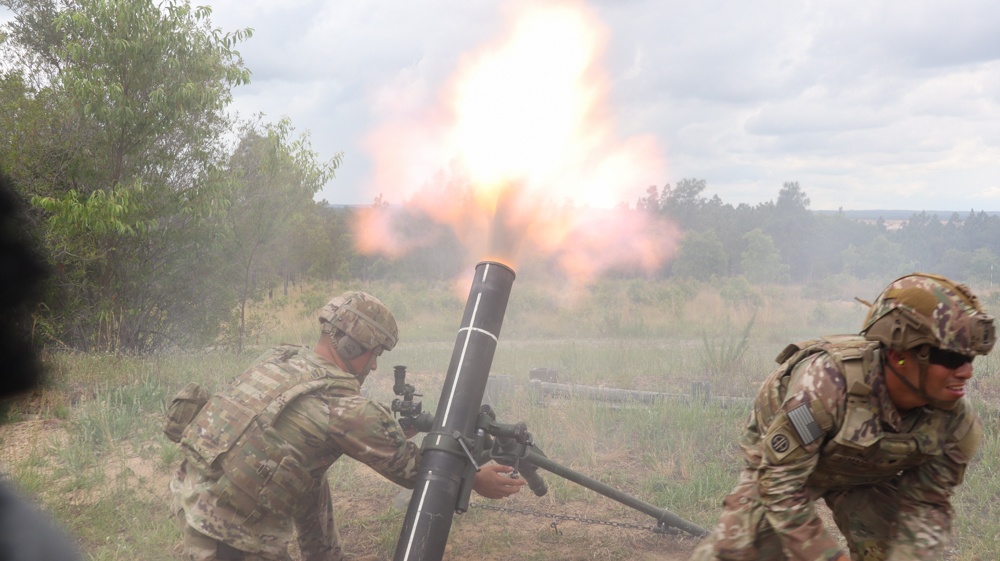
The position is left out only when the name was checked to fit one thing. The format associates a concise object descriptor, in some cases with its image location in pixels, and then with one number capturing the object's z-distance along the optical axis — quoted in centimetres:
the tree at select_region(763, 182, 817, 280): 3809
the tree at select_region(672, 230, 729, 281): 3362
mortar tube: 405
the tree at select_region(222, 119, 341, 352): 1361
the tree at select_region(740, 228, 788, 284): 3347
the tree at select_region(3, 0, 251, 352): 999
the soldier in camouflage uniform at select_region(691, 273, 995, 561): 301
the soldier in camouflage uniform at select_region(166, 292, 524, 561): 415
